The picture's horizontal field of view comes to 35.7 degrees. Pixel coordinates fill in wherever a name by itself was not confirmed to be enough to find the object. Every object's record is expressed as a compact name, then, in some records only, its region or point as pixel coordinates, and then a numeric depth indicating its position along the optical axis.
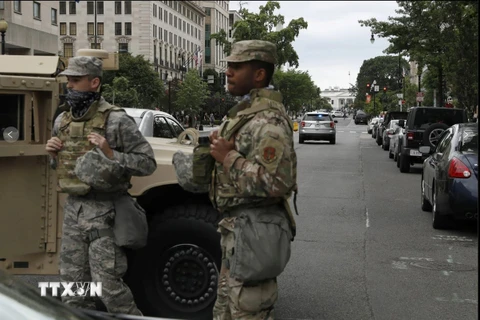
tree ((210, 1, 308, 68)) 71.75
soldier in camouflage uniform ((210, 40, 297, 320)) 3.57
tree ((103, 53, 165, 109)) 72.06
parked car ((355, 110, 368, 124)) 93.27
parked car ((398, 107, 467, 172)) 20.50
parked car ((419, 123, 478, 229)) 9.95
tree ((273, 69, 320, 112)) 112.72
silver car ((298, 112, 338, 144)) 36.09
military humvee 5.12
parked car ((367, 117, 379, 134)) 55.04
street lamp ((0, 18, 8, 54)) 26.02
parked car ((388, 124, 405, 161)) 23.08
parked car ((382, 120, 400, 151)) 30.15
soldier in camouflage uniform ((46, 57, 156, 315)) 4.51
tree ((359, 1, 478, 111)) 22.19
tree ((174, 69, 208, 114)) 75.38
